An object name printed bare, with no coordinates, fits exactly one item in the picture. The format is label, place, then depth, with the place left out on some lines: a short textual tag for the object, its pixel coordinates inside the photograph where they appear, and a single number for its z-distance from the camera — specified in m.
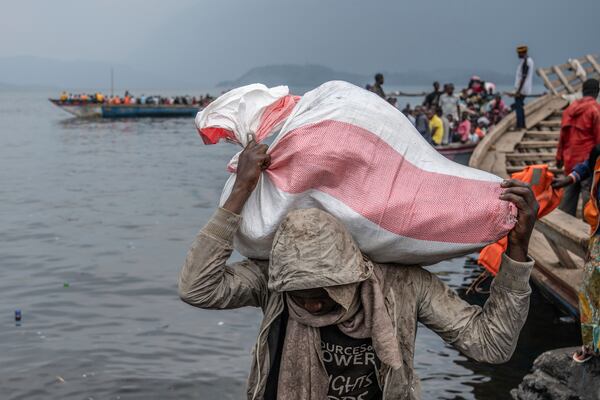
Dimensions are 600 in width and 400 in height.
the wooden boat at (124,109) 48.44
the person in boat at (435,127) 16.78
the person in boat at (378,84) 13.25
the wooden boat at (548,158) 5.72
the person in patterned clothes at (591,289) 3.96
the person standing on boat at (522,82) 13.62
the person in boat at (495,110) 24.67
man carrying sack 2.11
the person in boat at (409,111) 22.67
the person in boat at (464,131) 19.23
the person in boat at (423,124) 14.80
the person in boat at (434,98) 18.83
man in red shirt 7.98
